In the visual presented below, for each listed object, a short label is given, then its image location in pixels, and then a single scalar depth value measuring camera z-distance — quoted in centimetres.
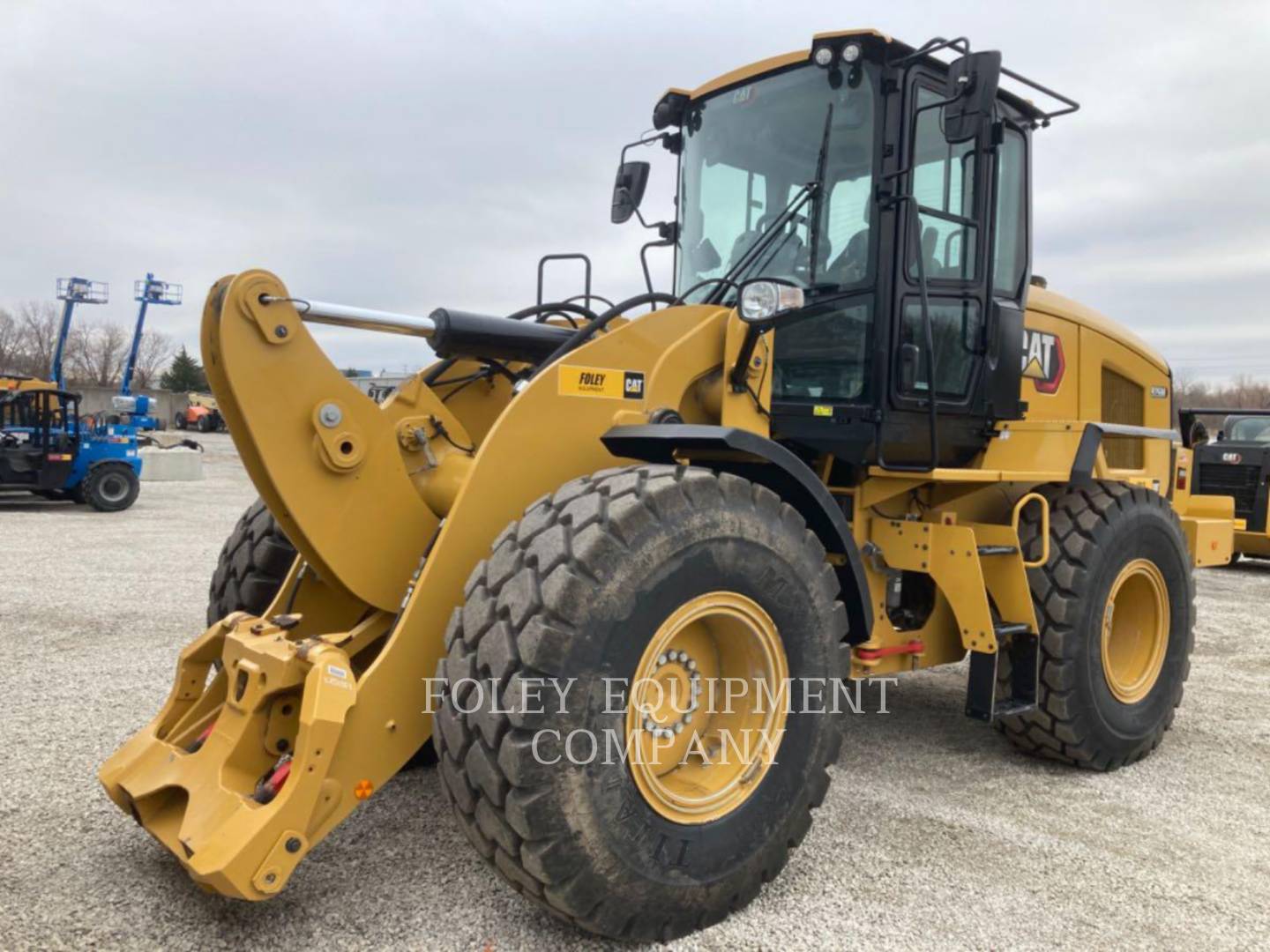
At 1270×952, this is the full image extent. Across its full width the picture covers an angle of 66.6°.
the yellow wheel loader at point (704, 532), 254
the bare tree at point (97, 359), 6481
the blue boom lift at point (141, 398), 1723
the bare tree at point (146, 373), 6831
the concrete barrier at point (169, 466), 2317
